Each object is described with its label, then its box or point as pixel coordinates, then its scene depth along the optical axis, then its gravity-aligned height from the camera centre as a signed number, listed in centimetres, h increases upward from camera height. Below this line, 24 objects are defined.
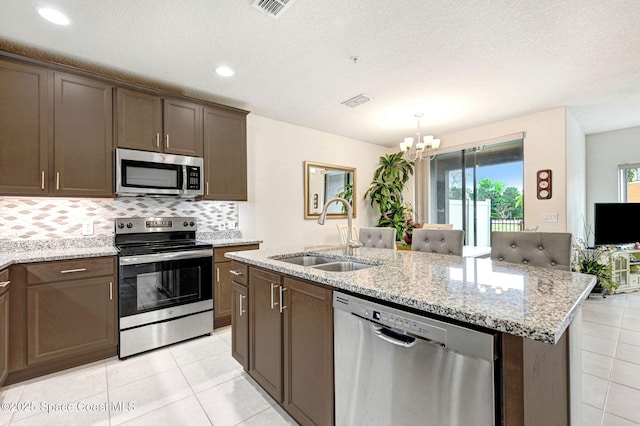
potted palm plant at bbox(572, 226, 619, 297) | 413 -77
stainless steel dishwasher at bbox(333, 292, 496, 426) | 89 -58
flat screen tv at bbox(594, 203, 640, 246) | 436 -22
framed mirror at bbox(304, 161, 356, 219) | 442 +43
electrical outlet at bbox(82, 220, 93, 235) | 276 -13
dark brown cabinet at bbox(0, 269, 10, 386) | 193 -76
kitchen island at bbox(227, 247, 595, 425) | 83 -32
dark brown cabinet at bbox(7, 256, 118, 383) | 211 -80
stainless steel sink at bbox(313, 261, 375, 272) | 199 -38
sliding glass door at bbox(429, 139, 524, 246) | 445 +37
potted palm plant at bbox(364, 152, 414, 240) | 515 +40
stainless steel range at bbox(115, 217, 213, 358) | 251 -67
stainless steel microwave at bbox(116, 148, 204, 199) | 266 +39
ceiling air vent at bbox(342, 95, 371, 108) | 329 +132
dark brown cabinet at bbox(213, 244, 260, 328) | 304 -79
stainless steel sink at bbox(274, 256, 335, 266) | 216 -36
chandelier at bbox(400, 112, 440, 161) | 368 +87
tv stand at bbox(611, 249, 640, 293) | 427 -90
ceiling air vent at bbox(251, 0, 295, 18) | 182 +134
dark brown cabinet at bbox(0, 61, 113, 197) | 221 +67
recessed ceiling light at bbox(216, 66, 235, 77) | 265 +134
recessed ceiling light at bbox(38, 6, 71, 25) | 186 +133
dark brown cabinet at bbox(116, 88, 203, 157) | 267 +90
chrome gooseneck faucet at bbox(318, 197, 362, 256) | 217 -12
